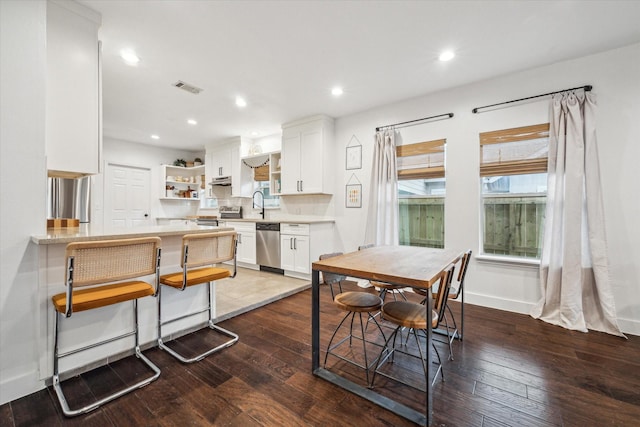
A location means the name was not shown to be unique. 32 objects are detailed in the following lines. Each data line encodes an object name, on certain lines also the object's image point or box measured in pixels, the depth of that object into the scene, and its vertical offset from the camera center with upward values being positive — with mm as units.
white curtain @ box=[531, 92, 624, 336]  2588 -146
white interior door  5746 +416
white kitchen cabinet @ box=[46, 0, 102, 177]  1962 +943
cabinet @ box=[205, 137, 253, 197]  5629 +1029
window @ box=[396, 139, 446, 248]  3623 +309
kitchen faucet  5649 +347
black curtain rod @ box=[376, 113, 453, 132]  3469 +1294
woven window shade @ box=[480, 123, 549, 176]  2957 +734
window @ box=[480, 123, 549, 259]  3002 +307
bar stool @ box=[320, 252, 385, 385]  1870 -636
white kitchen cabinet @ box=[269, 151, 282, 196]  5225 +790
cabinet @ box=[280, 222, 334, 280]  4125 -483
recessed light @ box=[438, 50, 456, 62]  2658 +1604
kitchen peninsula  1712 -720
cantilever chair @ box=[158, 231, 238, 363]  2061 -399
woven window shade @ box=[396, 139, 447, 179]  3585 +757
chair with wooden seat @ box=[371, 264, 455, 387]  1619 -639
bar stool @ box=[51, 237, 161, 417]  1518 -389
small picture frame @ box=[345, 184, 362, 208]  4273 +301
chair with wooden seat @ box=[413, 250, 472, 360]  2199 -684
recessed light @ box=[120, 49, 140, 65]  2638 +1586
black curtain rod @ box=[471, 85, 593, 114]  2672 +1287
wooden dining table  1456 -350
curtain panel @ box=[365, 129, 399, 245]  3803 +289
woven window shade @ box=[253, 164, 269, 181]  5480 +858
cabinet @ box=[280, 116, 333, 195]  4352 +985
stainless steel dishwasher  4504 -541
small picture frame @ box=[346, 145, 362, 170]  4254 +918
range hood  5807 +738
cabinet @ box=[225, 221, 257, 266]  4836 -512
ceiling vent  3297 +1608
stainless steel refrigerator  3358 +214
